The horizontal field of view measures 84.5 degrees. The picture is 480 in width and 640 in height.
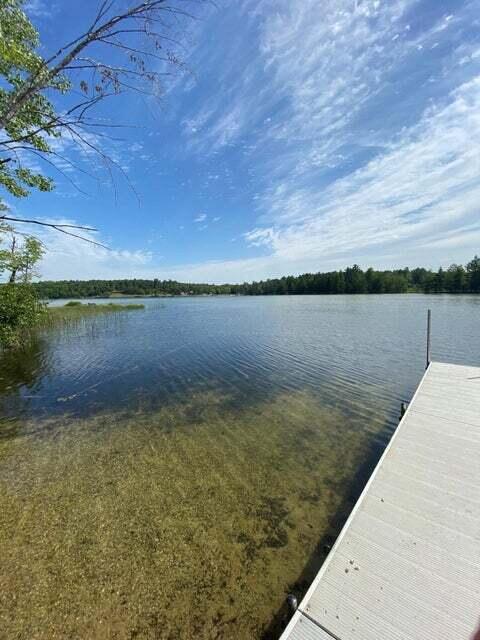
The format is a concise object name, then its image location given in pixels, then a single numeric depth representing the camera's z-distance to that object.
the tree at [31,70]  2.79
